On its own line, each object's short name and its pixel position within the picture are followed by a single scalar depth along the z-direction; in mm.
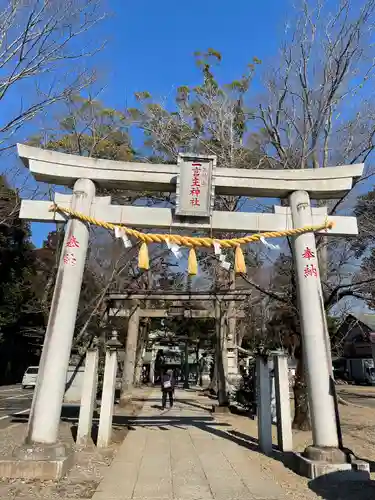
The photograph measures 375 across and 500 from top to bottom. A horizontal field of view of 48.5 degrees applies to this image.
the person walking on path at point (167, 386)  17250
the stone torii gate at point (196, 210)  7461
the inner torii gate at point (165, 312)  14367
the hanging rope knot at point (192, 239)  7928
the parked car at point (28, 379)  27719
